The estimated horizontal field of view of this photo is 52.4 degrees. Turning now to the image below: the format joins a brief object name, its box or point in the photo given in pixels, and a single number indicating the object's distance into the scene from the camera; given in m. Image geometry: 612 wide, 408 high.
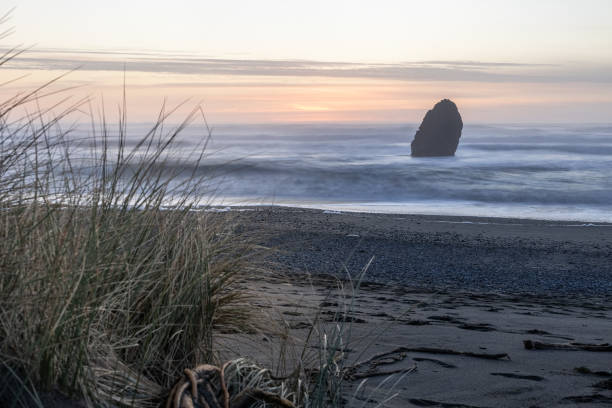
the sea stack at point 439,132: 57.84
